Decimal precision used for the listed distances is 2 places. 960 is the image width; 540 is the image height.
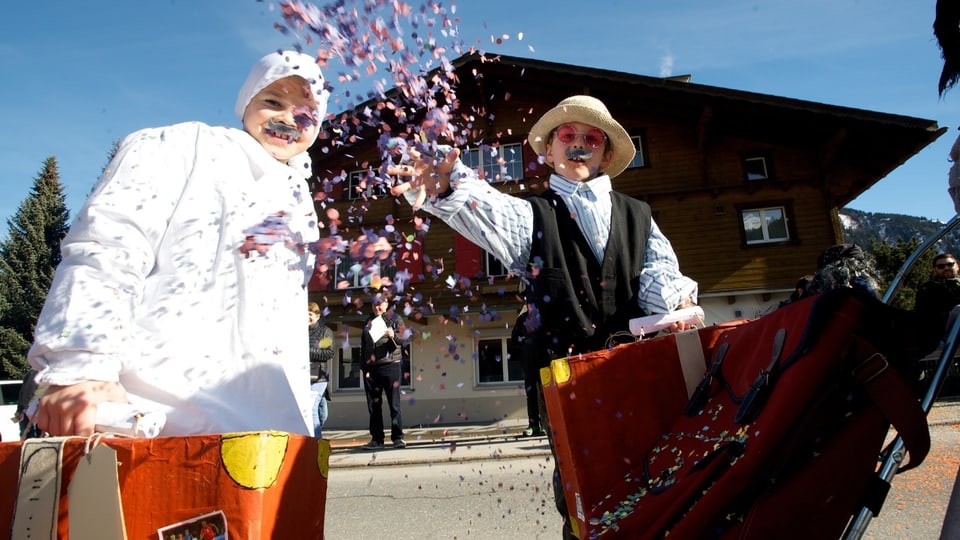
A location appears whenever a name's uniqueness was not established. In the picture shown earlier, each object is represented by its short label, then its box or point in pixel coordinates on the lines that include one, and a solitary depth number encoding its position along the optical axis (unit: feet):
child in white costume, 4.02
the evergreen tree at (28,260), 88.89
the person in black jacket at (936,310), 4.39
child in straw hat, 7.34
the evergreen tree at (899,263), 117.39
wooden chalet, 50.83
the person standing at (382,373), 24.93
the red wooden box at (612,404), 5.76
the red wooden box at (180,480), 3.63
